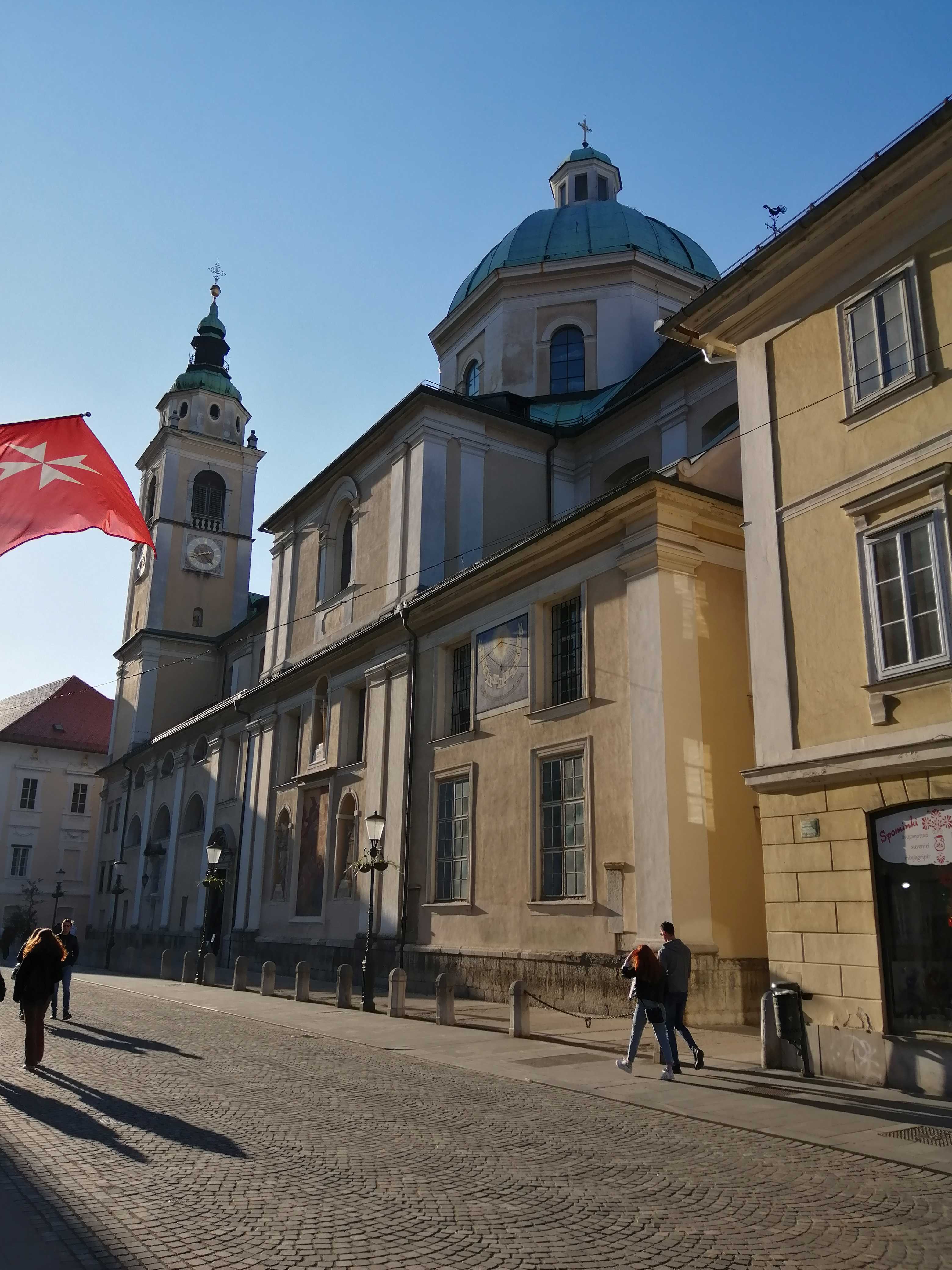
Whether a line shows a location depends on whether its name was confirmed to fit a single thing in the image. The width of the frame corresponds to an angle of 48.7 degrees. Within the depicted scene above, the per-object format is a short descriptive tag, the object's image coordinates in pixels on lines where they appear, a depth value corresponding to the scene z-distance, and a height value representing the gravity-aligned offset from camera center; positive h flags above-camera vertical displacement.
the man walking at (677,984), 11.45 -0.46
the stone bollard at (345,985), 18.72 -0.86
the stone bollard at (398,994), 17.55 -0.94
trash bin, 11.41 -0.76
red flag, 11.56 +4.75
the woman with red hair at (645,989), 11.29 -0.51
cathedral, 17.14 +5.34
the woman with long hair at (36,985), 11.09 -0.56
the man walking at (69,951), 16.61 -0.31
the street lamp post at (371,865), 18.34 +1.21
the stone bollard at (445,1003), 15.96 -0.96
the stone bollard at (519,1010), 14.75 -0.98
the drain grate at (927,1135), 8.10 -1.45
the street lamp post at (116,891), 33.78 +1.28
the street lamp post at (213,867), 28.00 +1.84
